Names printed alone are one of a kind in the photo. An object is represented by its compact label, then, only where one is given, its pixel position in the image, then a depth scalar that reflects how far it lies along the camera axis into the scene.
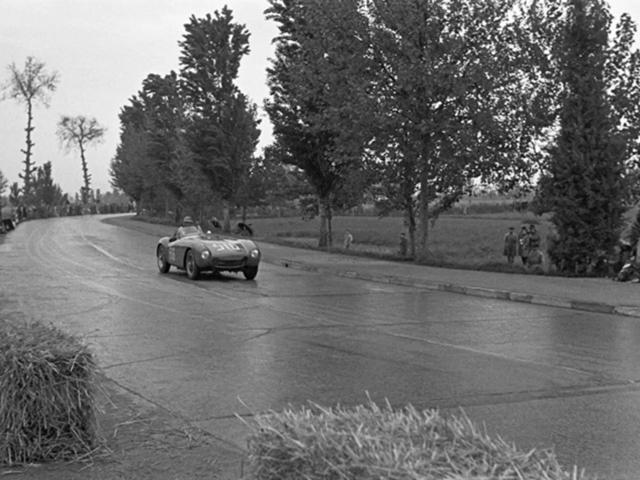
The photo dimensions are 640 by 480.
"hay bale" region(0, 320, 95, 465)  4.65
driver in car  20.34
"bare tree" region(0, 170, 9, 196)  88.90
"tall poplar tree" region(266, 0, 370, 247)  23.09
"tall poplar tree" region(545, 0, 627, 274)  19.33
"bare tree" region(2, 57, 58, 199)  71.31
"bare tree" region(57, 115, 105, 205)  95.06
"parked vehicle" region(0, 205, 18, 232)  44.73
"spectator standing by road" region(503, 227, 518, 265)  25.76
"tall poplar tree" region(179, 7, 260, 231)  45.28
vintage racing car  18.49
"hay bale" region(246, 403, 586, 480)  2.26
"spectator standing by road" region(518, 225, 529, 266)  24.75
